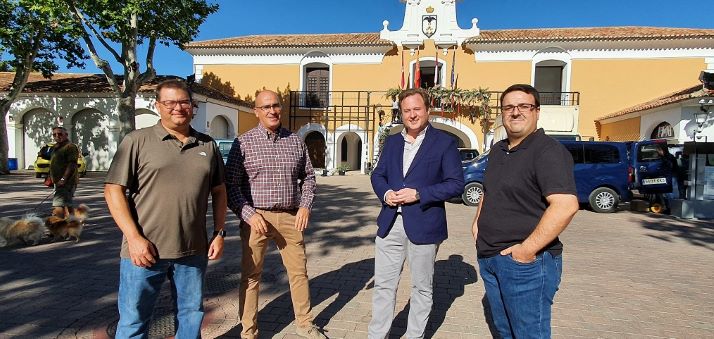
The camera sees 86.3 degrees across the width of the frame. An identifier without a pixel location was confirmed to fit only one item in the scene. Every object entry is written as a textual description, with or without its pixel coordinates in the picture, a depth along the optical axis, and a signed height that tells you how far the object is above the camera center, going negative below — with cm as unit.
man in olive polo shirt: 199 -27
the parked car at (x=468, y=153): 1616 +18
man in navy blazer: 253 -36
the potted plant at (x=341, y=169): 2008 -74
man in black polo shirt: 180 -28
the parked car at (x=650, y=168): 929 -20
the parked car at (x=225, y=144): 1462 +35
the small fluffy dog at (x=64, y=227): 550 -111
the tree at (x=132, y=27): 1195 +428
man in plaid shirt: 274 -32
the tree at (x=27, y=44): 1309 +410
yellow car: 1411 -59
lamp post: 1212 +137
